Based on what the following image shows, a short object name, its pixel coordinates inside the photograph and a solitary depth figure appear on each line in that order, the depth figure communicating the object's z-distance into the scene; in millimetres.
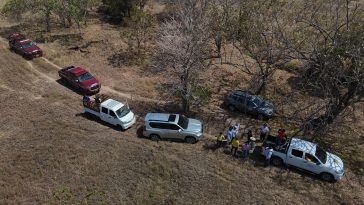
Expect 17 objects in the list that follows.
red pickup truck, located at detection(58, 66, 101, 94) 28984
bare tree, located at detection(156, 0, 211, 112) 26906
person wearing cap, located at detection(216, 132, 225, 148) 22852
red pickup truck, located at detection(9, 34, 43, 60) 34375
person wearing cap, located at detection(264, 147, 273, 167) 21312
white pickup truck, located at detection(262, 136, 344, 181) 20656
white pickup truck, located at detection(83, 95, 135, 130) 24375
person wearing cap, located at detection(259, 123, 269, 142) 23578
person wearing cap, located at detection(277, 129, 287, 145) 22547
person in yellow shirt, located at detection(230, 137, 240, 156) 22066
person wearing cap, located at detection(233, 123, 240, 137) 23391
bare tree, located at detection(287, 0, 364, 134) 23906
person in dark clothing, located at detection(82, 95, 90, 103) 25688
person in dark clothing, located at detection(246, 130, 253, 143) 23219
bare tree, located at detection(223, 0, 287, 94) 30406
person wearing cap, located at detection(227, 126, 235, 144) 23172
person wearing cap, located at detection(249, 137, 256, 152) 23059
